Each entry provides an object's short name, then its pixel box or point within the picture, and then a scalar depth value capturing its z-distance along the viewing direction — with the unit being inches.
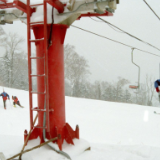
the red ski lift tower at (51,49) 147.1
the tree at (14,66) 1444.4
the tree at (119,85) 2103.8
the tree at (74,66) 1430.9
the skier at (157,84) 274.1
